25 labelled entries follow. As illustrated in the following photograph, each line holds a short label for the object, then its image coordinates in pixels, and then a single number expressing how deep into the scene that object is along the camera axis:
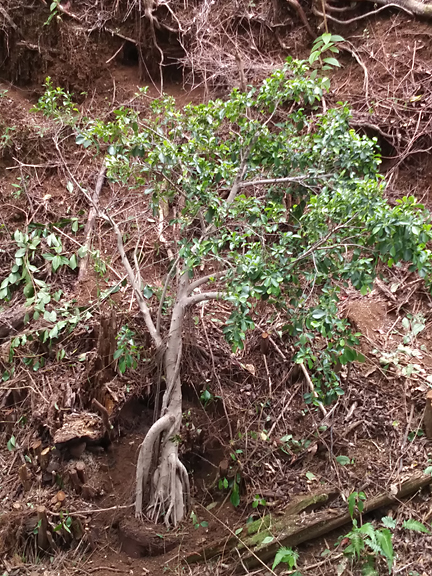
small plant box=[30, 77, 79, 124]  3.33
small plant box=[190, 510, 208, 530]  3.23
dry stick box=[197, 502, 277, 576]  2.92
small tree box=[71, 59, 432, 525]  2.44
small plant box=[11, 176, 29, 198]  5.38
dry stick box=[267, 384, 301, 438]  3.64
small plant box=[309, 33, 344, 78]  3.98
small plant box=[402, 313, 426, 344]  3.99
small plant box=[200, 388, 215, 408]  3.58
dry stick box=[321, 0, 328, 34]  5.63
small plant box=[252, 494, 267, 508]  3.21
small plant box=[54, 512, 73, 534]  3.09
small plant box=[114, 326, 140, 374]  3.20
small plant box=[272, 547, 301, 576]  2.79
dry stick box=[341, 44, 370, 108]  5.30
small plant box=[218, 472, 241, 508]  3.31
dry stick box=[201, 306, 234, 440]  3.58
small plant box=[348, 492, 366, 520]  3.01
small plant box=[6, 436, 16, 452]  3.71
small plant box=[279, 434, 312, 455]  3.50
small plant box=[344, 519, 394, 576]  2.71
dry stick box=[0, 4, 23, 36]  6.03
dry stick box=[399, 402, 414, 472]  3.29
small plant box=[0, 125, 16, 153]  5.60
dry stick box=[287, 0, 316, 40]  5.89
